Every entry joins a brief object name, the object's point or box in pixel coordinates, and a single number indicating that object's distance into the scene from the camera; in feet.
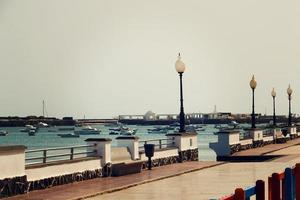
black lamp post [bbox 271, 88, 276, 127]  213.62
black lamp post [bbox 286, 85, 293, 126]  220.39
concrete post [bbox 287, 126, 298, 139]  212.48
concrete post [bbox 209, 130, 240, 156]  136.15
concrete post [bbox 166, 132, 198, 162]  109.50
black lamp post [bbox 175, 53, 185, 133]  111.96
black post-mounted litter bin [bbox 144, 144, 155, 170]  91.86
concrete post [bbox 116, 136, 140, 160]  92.12
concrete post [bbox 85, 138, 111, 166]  81.92
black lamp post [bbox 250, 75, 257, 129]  162.30
